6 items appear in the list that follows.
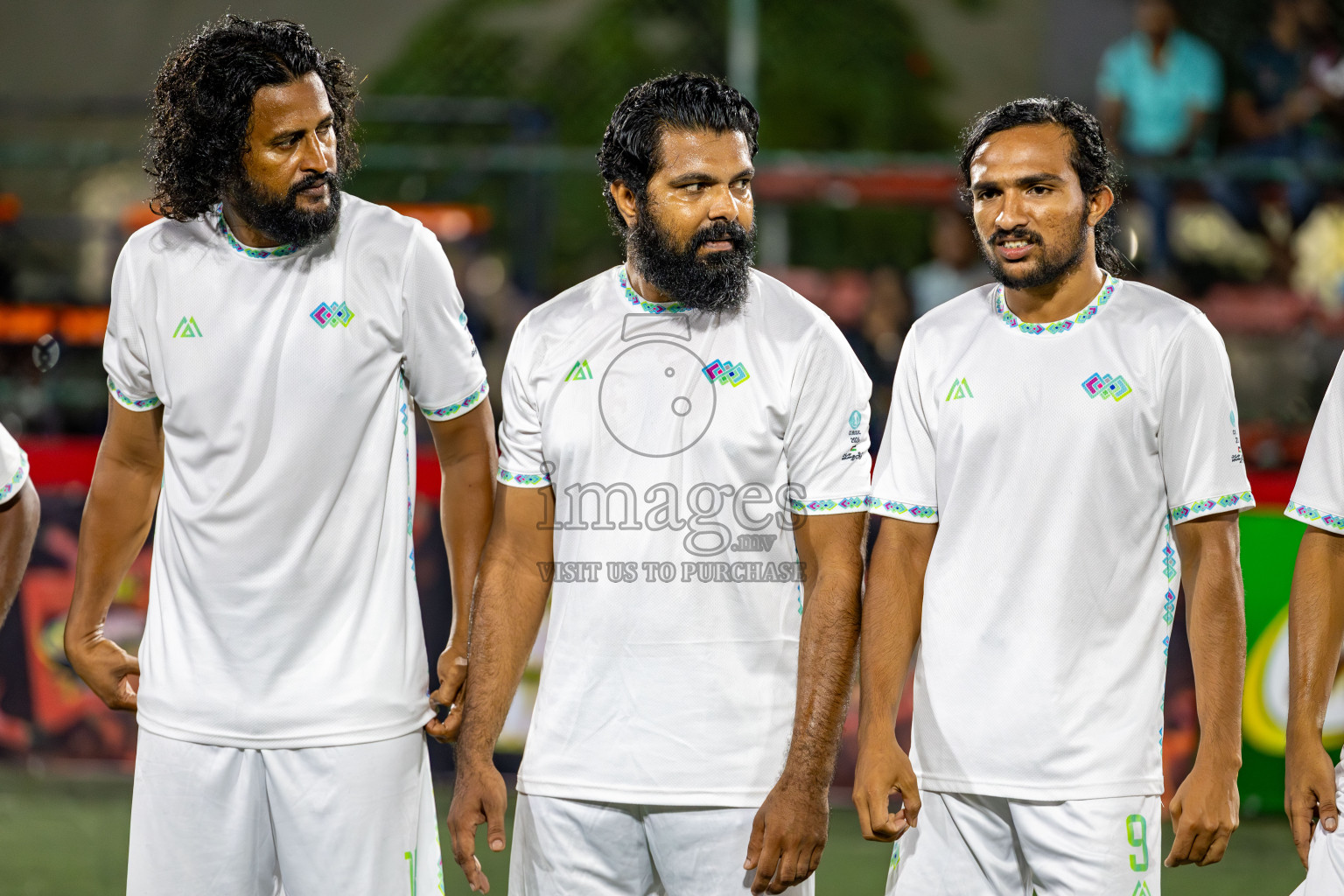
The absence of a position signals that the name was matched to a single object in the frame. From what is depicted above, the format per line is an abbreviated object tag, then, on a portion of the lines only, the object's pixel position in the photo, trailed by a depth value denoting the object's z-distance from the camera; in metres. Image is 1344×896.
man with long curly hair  5.71
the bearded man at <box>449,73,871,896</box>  5.60
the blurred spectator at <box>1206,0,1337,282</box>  16.34
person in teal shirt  16.67
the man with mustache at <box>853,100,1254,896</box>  5.49
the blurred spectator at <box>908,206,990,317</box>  16.44
